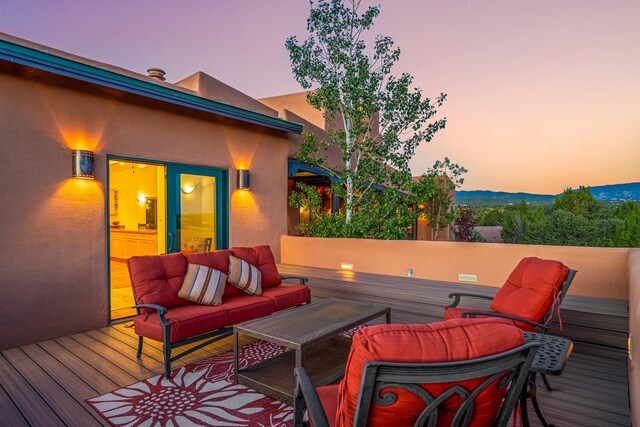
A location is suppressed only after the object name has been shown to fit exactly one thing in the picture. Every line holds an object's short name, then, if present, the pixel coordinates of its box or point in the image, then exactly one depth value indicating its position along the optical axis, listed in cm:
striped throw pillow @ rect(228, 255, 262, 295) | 434
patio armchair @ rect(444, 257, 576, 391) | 307
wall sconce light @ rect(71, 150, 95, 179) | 445
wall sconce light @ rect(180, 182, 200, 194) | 587
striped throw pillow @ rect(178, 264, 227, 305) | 390
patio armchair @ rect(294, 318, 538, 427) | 116
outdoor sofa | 340
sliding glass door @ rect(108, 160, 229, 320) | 568
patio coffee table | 284
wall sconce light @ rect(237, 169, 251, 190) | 646
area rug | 262
